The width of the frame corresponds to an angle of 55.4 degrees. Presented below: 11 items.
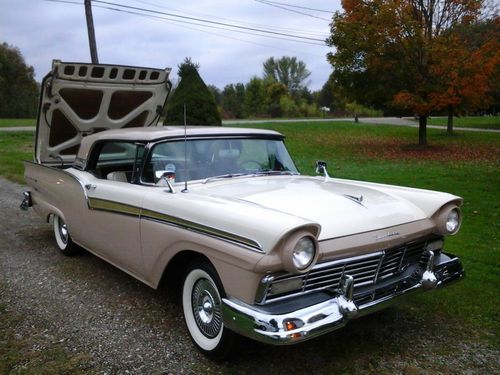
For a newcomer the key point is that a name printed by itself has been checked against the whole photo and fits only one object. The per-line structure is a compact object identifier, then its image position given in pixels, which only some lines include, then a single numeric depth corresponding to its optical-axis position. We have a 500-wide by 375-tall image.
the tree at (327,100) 54.61
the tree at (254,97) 51.31
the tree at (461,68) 14.69
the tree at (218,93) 57.68
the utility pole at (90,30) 15.38
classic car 2.68
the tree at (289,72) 64.50
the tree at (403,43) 14.95
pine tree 14.99
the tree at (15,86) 46.19
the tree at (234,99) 52.38
